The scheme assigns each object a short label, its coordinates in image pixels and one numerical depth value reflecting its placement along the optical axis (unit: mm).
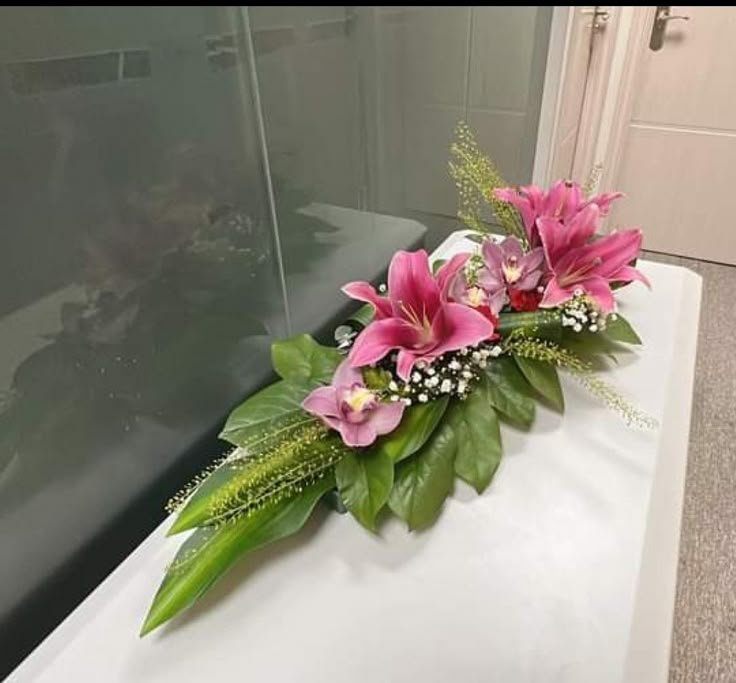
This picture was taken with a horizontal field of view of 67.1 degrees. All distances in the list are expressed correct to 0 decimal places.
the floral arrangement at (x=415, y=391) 534
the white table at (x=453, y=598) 472
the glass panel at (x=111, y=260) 448
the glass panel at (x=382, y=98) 711
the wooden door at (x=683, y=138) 2184
